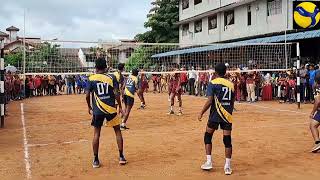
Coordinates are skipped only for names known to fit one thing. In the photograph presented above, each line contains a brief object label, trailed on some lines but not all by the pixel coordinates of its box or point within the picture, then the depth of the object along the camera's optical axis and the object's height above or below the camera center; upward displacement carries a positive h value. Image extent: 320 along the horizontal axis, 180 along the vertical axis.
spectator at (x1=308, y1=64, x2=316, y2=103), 18.09 +0.33
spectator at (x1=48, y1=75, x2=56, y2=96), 30.14 +0.21
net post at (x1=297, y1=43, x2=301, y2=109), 16.33 +0.29
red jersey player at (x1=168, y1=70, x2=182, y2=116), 14.98 +0.02
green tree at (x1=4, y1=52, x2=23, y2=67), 32.65 +2.39
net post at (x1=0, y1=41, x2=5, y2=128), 12.16 +0.26
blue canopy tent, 20.86 +2.47
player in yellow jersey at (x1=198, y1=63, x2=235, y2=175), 6.79 -0.30
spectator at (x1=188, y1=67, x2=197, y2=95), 26.78 +0.22
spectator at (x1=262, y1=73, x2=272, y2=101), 21.34 -0.16
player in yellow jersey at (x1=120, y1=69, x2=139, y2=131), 11.81 -0.17
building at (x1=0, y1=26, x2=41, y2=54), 17.34 +5.73
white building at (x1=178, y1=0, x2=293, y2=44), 26.93 +4.99
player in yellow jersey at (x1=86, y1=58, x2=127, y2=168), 7.26 -0.22
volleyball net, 18.38 +1.52
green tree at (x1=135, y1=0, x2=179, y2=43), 43.34 +6.44
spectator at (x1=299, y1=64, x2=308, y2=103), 19.12 +0.22
